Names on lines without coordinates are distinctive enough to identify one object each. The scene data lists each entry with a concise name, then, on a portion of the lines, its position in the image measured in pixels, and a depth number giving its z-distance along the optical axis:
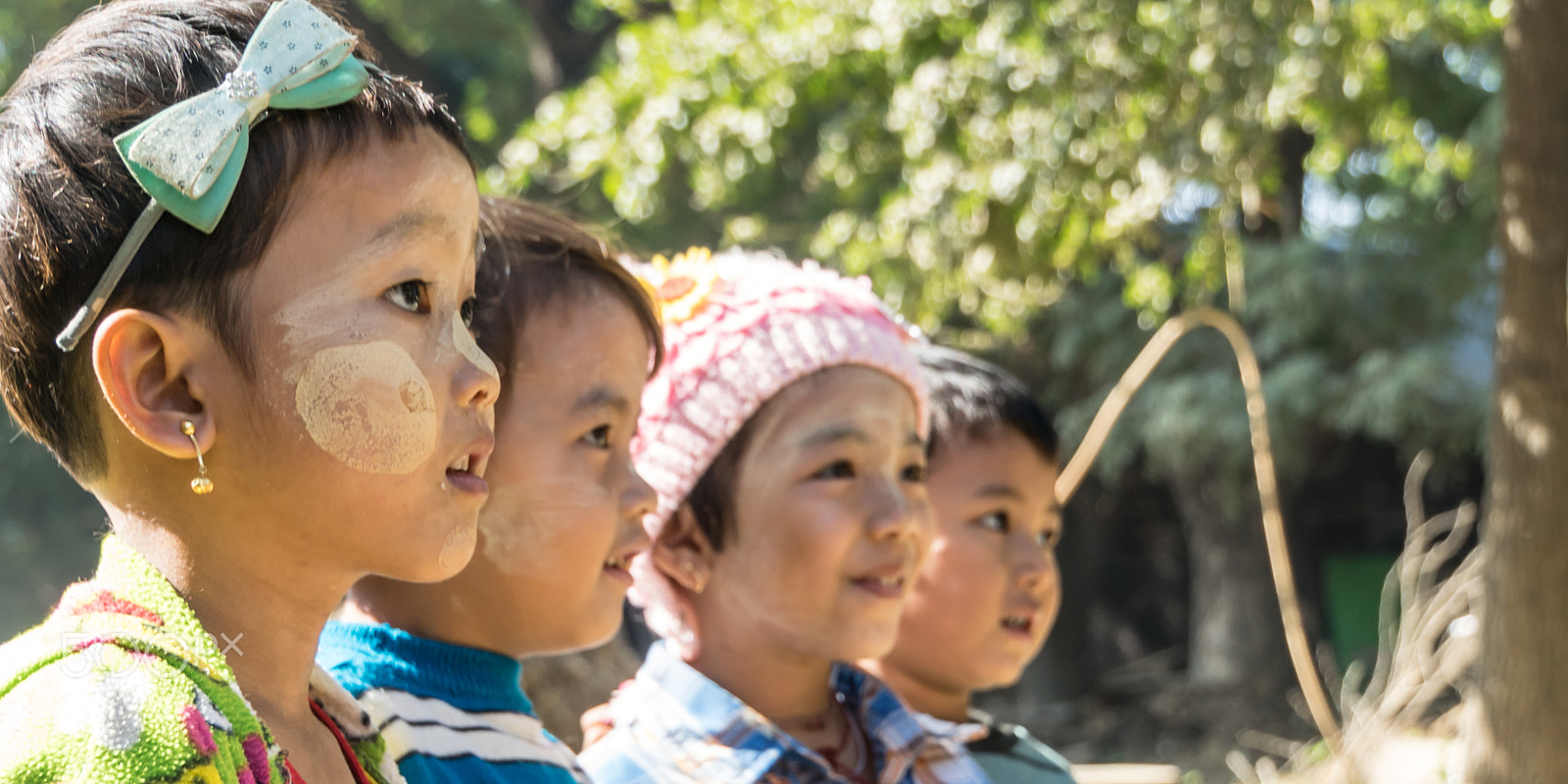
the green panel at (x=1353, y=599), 10.70
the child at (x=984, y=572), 2.59
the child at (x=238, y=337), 1.00
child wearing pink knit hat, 2.09
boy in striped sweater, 1.52
